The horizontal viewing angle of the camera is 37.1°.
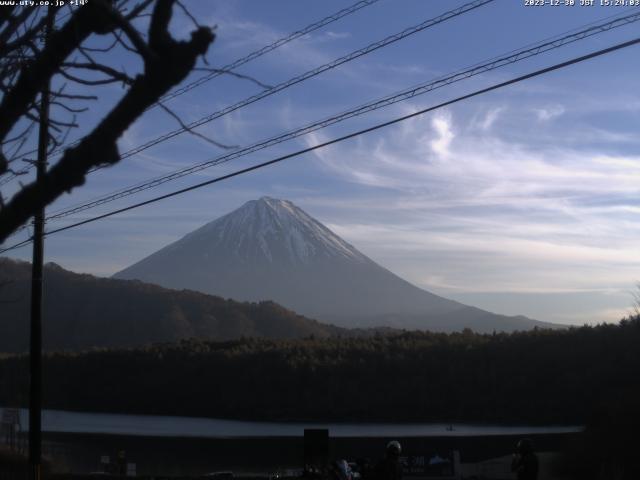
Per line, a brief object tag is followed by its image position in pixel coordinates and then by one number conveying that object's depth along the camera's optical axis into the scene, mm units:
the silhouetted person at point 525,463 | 13562
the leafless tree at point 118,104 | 4105
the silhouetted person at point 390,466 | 11445
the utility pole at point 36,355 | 20234
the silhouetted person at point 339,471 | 14984
